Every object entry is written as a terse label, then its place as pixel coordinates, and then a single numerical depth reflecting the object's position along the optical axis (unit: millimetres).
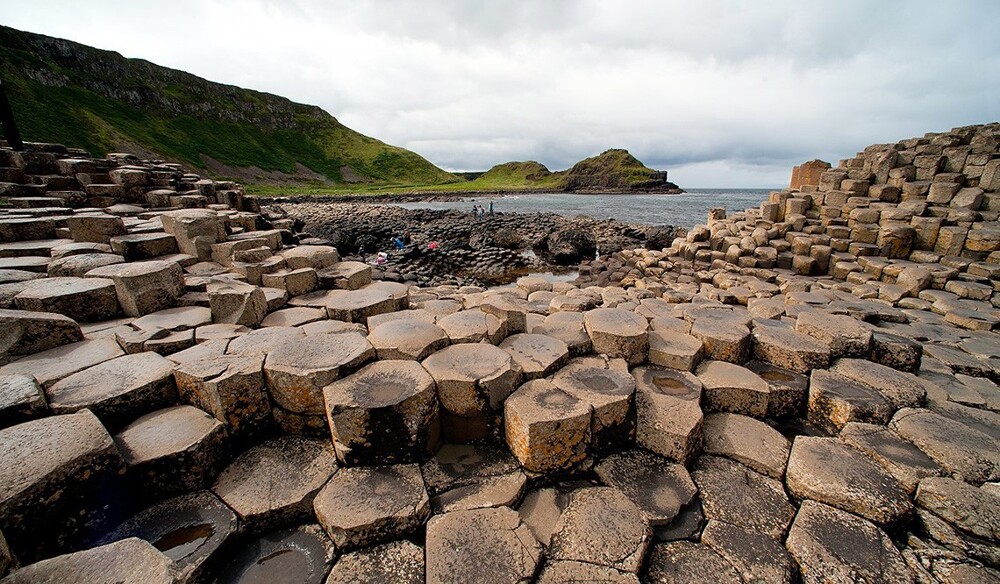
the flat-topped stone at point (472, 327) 3646
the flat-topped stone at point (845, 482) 2414
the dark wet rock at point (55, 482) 1803
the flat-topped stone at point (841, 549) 2125
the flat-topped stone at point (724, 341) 3832
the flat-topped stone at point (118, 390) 2508
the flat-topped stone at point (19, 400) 2230
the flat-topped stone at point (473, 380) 2932
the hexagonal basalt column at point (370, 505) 2225
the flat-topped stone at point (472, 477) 2527
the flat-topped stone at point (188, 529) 2016
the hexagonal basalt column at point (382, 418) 2570
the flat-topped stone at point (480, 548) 2033
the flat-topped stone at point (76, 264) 4664
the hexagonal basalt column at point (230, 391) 2689
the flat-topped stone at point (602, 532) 2168
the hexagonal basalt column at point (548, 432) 2660
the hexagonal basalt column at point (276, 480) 2330
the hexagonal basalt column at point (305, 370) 2811
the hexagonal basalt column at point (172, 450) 2270
